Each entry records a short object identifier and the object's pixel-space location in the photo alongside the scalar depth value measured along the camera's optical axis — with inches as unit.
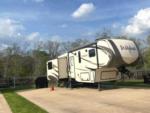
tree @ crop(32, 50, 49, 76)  912.9
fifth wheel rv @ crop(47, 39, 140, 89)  309.0
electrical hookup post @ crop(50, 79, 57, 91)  490.1
